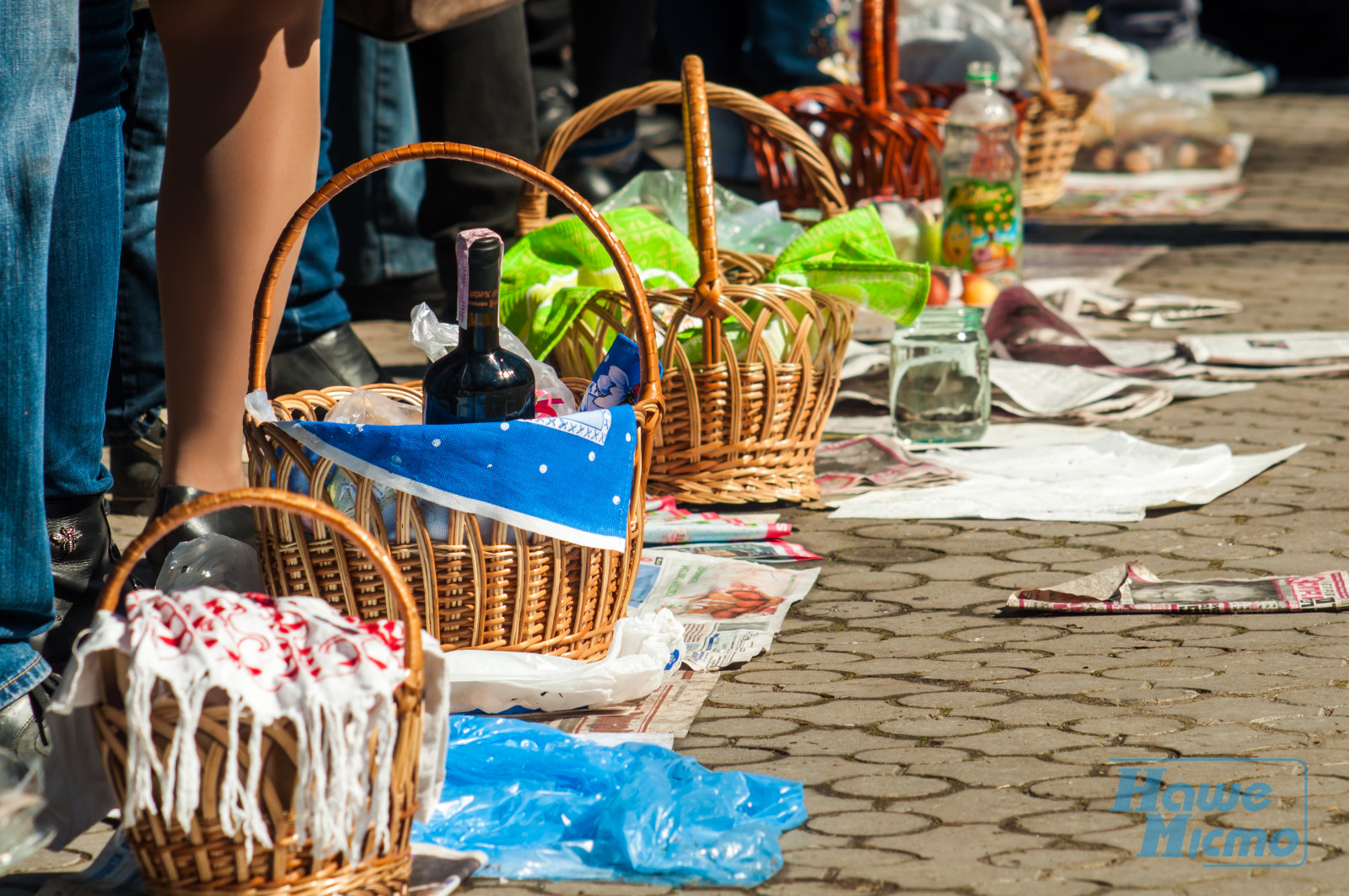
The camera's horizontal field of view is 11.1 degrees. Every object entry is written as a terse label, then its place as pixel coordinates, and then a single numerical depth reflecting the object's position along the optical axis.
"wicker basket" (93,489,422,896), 5.38
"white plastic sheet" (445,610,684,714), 6.16
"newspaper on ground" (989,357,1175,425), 6.93
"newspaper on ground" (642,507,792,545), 6.53
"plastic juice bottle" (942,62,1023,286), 7.35
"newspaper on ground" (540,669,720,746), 6.17
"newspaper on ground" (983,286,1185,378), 7.10
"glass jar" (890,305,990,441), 6.81
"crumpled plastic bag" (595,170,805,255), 6.89
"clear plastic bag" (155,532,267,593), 6.20
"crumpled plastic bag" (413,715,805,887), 6.00
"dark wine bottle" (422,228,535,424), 6.18
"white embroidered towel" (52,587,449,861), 5.28
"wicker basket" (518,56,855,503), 6.56
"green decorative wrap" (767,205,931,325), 6.61
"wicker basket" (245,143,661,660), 6.16
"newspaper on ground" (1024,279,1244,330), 7.39
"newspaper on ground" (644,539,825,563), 6.50
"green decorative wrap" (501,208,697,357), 6.59
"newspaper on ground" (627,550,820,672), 6.31
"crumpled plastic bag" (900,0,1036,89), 8.40
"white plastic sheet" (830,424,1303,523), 6.62
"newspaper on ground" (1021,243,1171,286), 7.69
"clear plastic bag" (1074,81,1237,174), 9.73
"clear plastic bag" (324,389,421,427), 6.25
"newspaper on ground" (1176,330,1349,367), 7.12
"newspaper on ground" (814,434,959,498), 6.70
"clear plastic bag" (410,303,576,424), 6.30
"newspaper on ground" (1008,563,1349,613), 6.35
